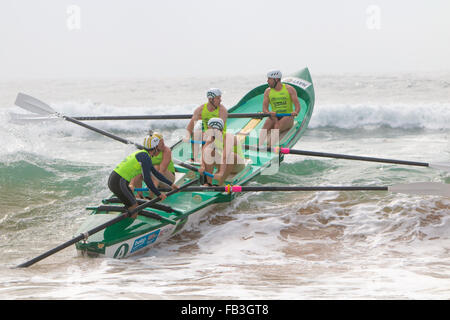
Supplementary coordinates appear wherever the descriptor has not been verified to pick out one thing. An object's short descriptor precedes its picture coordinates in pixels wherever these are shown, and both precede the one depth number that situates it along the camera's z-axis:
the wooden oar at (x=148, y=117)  20.66
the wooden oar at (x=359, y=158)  17.92
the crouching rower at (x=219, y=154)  16.86
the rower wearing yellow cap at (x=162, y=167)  15.84
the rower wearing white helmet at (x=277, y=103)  20.75
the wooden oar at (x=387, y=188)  15.55
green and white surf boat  14.23
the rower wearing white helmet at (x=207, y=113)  18.22
